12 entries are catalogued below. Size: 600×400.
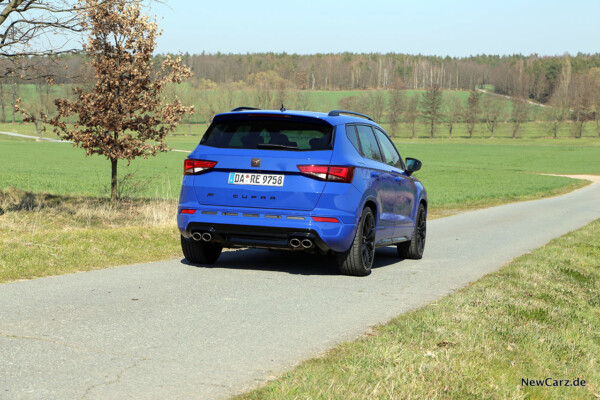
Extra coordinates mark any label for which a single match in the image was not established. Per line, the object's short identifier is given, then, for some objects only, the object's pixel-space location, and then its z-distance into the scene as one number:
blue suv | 8.22
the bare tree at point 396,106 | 143.36
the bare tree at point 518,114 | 137.75
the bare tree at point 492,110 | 147.62
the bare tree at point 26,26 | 13.20
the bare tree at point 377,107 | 153.00
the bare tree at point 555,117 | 136.62
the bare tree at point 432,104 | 146.62
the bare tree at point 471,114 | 141.00
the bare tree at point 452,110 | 145.50
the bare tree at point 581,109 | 135.64
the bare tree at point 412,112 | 146.69
